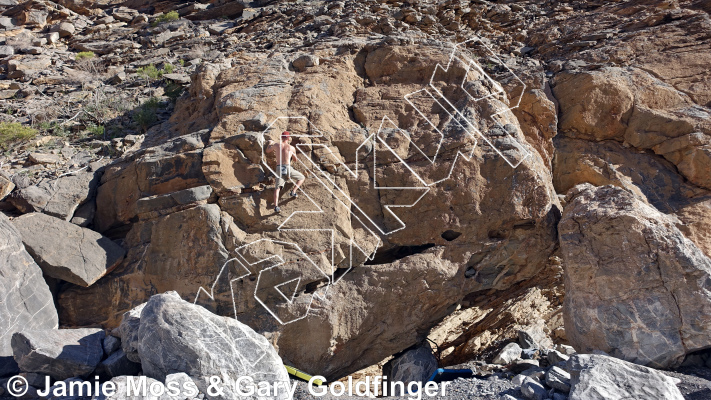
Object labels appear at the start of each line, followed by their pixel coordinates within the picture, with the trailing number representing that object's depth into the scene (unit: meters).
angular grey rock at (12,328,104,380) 4.41
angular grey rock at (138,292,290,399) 4.18
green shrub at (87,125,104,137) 8.16
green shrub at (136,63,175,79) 9.98
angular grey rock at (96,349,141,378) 4.50
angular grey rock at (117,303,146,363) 4.56
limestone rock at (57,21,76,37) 12.98
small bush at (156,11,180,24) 13.17
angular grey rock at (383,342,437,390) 6.02
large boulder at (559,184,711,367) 4.91
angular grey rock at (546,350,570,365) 5.31
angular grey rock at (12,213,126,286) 5.59
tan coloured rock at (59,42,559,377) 5.61
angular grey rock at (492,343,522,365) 6.23
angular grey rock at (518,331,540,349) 6.72
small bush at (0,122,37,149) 7.64
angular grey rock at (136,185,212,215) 5.72
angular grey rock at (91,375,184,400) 3.78
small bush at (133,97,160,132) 8.38
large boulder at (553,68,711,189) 6.53
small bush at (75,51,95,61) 11.34
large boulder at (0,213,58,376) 5.05
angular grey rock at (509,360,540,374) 5.50
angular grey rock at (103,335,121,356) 4.80
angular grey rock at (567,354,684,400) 4.00
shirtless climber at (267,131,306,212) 5.76
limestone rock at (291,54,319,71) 7.21
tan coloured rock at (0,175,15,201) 6.23
